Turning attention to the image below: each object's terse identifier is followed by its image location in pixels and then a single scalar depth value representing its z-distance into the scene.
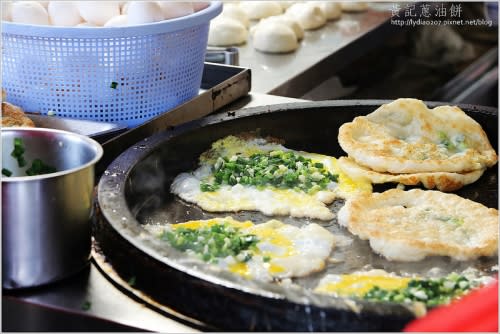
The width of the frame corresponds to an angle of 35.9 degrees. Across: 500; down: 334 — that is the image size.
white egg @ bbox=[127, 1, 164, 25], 2.86
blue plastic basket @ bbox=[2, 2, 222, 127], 2.70
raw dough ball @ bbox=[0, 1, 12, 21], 2.95
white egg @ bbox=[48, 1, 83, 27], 3.01
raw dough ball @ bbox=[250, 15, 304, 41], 4.92
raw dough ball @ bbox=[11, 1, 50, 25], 2.91
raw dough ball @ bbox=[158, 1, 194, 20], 3.03
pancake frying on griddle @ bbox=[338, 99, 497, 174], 2.70
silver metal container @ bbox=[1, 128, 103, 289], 1.83
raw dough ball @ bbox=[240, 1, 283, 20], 5.42
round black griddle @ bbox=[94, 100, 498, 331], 1.64
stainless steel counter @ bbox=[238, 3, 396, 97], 4.19
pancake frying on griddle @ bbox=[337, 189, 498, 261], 2.15
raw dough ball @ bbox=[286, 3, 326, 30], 5.19
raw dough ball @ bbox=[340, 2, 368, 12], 5.58
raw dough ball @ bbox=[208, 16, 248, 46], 4.84
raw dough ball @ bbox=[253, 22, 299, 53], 4.68
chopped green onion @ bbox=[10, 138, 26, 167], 2.09
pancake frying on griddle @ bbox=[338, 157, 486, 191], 2.65
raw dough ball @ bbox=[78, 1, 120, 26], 3.08
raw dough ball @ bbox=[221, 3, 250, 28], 5.18
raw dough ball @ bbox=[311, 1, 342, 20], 5.40
